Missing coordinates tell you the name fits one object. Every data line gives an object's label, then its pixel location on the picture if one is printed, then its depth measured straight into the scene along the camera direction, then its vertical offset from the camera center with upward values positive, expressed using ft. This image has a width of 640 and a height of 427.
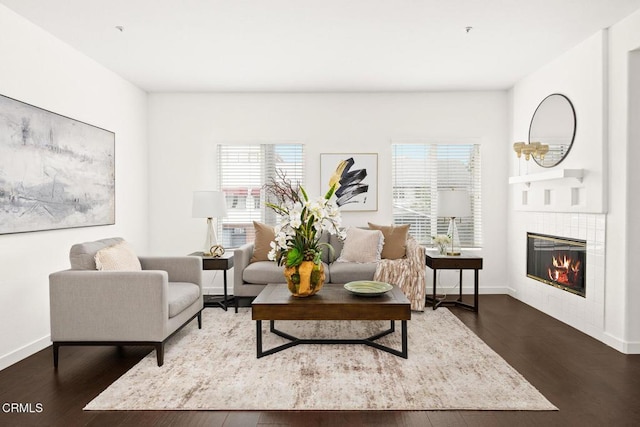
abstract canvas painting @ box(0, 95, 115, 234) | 10.28 +1.12
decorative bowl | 10.65 -2.09
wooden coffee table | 10.00 -2.43
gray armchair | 9.79 -2.34
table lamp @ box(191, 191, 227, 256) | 15.70 +0.06
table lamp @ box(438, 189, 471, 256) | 15.75 +0.18
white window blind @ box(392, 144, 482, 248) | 18.21 +1.22
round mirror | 13.35 +2.84
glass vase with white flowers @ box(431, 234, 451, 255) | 16.01 -1.25
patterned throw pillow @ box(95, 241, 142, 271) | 10.50 -1.30
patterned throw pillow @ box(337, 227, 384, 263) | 15.44 -1.41
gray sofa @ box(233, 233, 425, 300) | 14.62 -2.26
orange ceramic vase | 10.58 -1.75
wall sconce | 14.74 +2.22
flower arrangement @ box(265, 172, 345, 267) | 10.58 -0.53
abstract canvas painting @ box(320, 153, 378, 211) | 18.08 +1.39
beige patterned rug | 8.04 -3.74
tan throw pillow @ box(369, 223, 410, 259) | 15.78 -1.21
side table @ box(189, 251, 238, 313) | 15.31 -2.02
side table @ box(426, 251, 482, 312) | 15.25 -1.99
